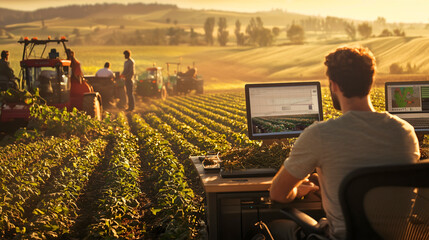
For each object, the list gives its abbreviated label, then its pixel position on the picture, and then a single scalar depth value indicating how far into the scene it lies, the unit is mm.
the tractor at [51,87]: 14325
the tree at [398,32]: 87900
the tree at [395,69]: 57306
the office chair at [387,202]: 2572
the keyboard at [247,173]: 4094
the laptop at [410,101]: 5504
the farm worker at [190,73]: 34531
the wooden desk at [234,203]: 3900
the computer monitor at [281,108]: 5031
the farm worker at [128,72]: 20388
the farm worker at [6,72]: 14401
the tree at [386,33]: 91062
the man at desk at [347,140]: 2867
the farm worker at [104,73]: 20156
